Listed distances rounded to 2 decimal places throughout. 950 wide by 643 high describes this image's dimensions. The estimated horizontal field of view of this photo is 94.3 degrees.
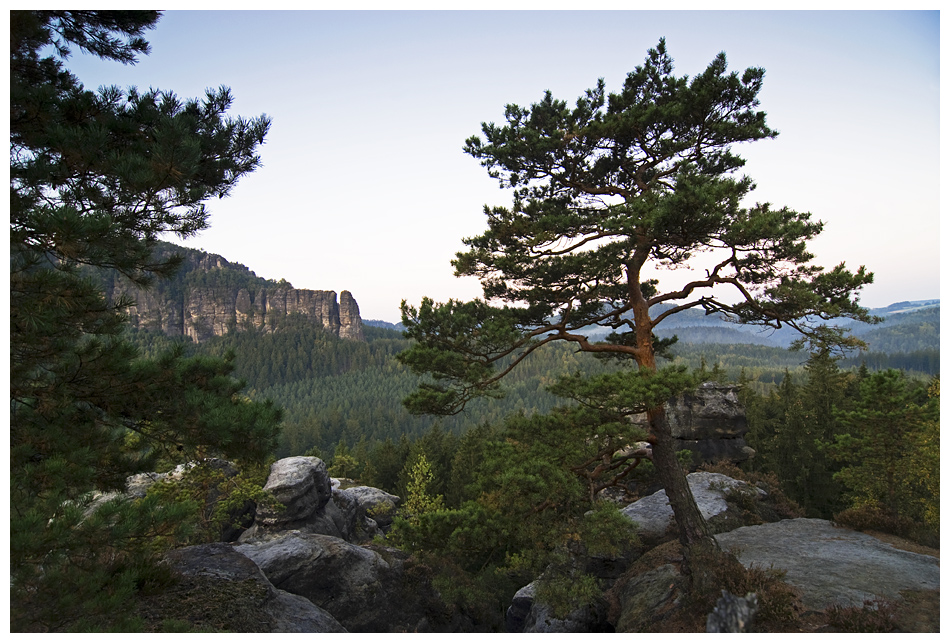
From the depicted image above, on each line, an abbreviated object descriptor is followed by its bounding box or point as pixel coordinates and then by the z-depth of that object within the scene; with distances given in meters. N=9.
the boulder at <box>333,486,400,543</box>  21.08
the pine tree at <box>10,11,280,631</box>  3.57
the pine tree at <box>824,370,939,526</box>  10.90
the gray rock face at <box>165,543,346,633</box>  6.54
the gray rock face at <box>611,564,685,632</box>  7.36
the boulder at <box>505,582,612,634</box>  8.74
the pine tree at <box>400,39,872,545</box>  6.50
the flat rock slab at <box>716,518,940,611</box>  6.77
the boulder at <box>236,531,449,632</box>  10.20
